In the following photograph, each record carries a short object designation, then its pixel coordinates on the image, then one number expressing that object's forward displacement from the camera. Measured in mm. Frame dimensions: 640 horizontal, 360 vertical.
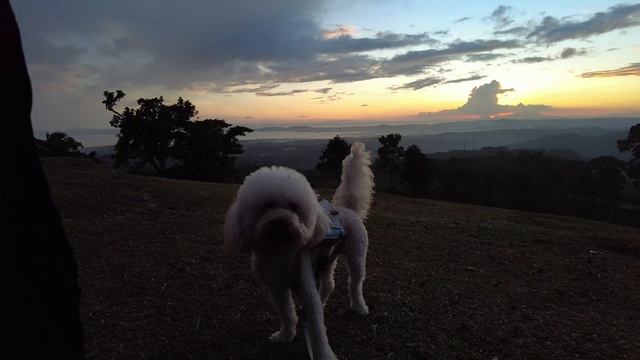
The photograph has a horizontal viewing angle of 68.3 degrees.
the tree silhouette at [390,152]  29062
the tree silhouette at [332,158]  27156
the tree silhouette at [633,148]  28656
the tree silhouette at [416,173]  28484
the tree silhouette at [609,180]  29547
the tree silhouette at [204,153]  31922
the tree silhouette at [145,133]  33219
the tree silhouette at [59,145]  23156
